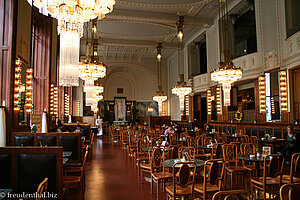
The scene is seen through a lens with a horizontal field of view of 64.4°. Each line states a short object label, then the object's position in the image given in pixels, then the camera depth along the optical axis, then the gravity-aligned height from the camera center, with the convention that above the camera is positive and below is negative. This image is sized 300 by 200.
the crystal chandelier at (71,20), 3.34 +1.39
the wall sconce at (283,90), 9.66 +0.97
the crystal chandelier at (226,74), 9.06 +1.57
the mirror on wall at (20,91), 6.89 +0.74
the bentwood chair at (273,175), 4.23 -1.11
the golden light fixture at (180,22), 13.73 +5.33
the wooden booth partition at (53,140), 6.71 -0.71
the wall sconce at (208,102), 15.89 +0.83
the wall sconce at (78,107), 22.44 +0.74
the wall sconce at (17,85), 6.83 +0.89
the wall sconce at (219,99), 14.52 +0.94
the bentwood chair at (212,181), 3.79 -1.07
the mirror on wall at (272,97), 11.22 +0.81
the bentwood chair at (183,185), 3.88 -1.16
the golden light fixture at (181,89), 13.21 +1.46
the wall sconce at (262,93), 11.04 +0.95
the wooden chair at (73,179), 4.54 -1.24
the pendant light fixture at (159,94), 18.50 +1.61
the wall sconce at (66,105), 17.09 +0.75
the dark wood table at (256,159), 4.88 -0.94
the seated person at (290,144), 7.61 -0.96
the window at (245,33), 14.52 +5.20
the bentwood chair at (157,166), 4.78 -1.17
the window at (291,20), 9.66 +3.81
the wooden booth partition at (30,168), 3.86 -0.85
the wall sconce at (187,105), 19.16 +0.73
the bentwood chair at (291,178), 4.22 -1.22
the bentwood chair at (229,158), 5.31 -1.09
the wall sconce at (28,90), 7.94 +0.86
